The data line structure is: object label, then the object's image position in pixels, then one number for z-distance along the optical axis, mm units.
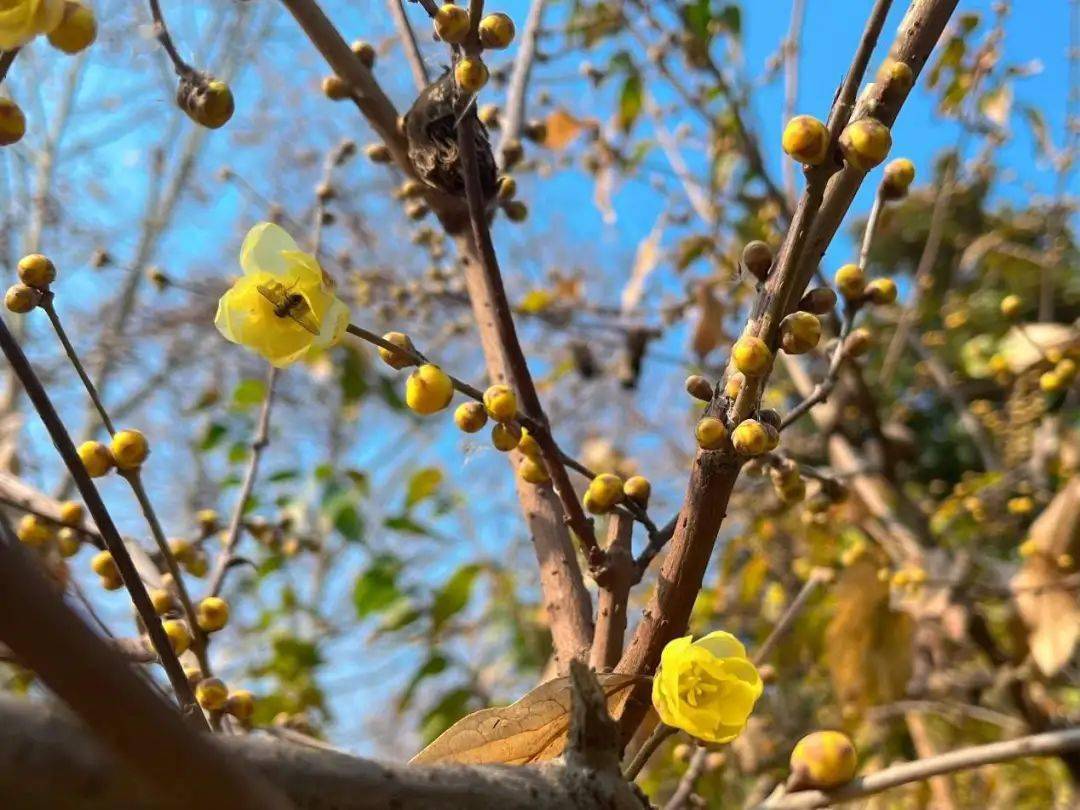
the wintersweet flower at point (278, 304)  142
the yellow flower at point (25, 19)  131
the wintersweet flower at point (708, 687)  132
